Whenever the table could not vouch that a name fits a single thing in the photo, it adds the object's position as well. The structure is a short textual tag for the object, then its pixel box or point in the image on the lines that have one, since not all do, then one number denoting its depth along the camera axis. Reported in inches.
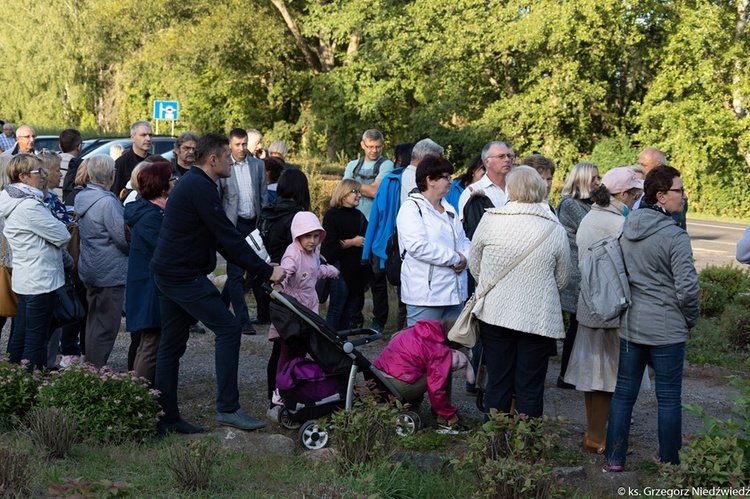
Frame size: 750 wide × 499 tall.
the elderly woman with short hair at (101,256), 296.2
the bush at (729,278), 485.1
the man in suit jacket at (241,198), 389.1
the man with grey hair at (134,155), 376.6
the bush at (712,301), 458.9
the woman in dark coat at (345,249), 370.9
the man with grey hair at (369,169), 392.5
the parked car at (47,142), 1040.2
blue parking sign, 1085.8
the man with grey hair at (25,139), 471.8
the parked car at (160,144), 907.4
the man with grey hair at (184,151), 359.9
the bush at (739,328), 403.2
